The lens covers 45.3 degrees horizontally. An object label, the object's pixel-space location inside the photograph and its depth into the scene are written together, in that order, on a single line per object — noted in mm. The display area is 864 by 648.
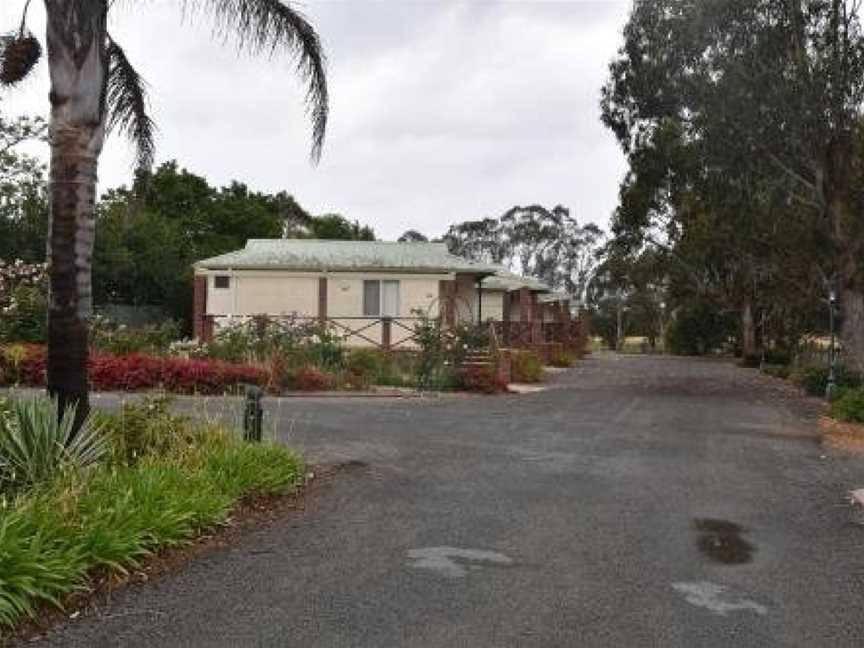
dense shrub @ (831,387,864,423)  18141
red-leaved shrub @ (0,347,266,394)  19891
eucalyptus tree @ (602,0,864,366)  22484
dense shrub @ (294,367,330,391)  20688
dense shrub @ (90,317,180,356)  22438
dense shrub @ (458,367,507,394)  22281
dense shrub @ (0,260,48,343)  20172
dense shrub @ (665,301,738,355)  60656
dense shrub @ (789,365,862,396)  24172
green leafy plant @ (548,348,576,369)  38281
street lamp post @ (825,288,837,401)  22812
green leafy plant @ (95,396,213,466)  9414
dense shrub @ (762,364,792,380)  34025
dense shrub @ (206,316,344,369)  22125
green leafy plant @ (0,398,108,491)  7809
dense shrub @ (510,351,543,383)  26969
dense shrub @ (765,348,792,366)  43750
